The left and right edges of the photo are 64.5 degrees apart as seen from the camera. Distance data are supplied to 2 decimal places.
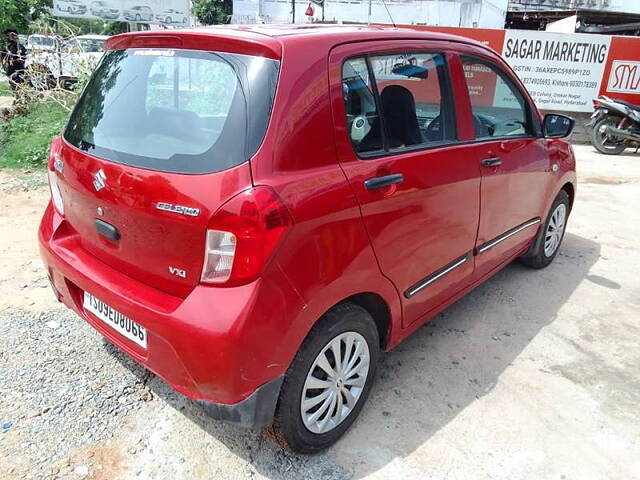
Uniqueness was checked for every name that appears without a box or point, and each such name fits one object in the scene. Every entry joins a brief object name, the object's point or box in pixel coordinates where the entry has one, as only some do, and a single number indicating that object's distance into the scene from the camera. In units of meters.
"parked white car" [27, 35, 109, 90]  8.00
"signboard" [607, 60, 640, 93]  10.27
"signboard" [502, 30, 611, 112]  10.44
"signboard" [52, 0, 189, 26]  11.01
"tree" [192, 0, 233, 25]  34.97
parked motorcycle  9.09
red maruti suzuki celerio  1.79
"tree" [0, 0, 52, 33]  10.19
